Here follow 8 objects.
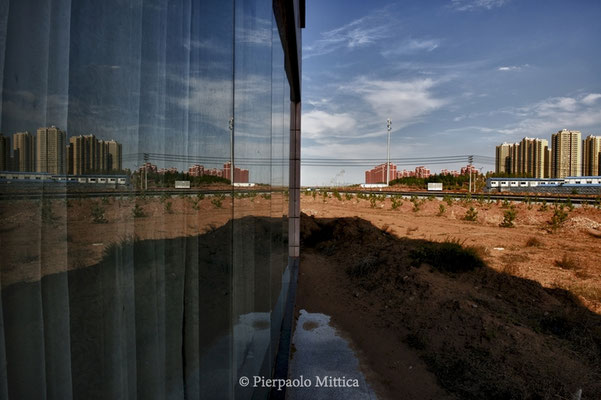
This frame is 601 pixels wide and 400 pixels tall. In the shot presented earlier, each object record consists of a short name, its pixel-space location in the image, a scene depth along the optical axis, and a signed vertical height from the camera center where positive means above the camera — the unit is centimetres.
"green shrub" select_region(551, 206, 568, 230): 1086 -87
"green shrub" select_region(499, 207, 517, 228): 1159 -98
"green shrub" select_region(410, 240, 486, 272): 586 -117
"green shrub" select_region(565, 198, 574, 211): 1326 -52
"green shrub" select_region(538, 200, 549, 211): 1394 -63
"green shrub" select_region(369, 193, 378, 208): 1812 -59
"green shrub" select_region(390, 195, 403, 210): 1664 -57
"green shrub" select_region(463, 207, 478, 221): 1327 -94
